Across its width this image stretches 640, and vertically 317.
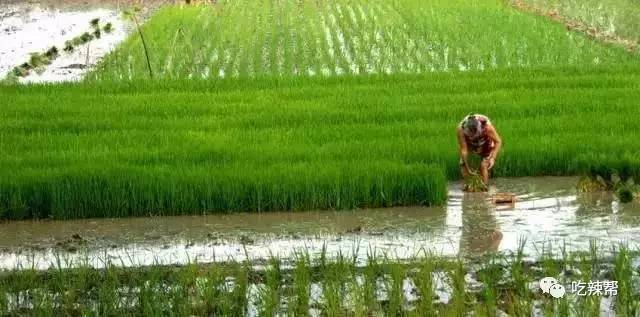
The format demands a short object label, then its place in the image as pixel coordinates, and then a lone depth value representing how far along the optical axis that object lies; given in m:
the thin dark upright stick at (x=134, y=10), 18.64
